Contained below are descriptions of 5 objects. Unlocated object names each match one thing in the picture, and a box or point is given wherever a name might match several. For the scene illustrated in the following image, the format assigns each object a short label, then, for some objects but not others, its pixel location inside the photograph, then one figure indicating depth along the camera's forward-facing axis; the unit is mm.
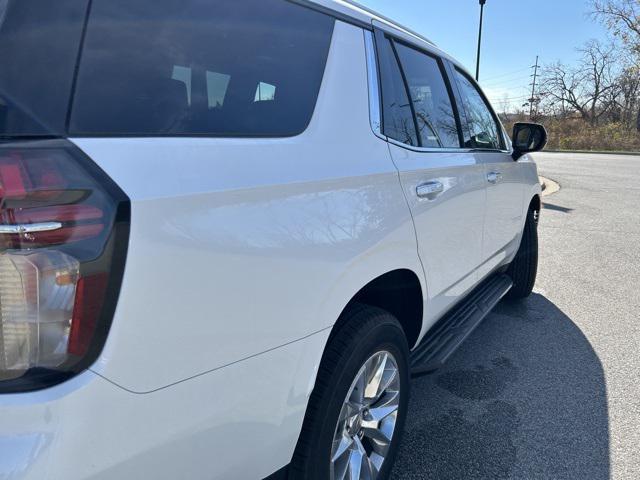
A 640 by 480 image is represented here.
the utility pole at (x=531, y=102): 54750
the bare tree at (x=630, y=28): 37625
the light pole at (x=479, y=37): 17984
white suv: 1022
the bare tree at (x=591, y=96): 49469
